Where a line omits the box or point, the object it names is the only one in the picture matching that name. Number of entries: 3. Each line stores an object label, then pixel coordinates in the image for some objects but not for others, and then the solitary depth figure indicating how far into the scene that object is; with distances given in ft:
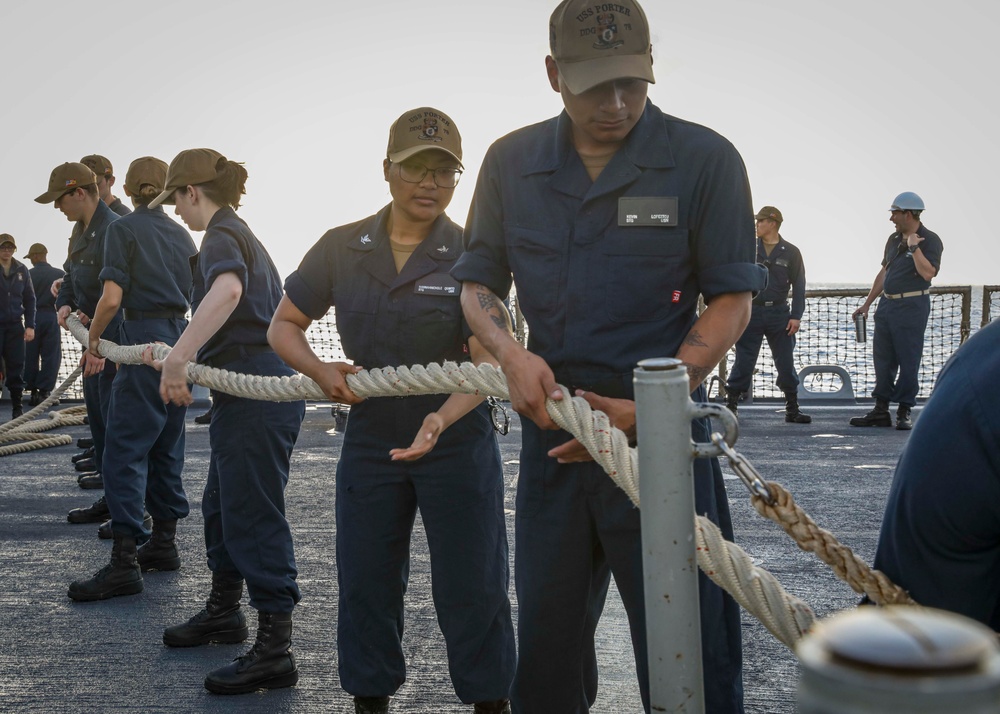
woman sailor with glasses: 9.07
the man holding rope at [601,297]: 6.67
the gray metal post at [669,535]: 4.49
